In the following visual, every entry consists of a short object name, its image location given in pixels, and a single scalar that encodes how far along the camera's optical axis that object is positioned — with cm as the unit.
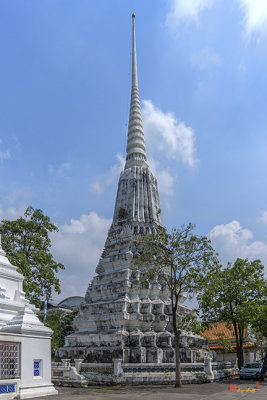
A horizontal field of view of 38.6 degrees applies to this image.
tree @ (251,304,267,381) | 2539
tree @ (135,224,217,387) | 2142
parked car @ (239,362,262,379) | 2554
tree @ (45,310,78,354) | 3287
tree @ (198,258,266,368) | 2966
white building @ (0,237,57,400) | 1372
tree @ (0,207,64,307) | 2649
